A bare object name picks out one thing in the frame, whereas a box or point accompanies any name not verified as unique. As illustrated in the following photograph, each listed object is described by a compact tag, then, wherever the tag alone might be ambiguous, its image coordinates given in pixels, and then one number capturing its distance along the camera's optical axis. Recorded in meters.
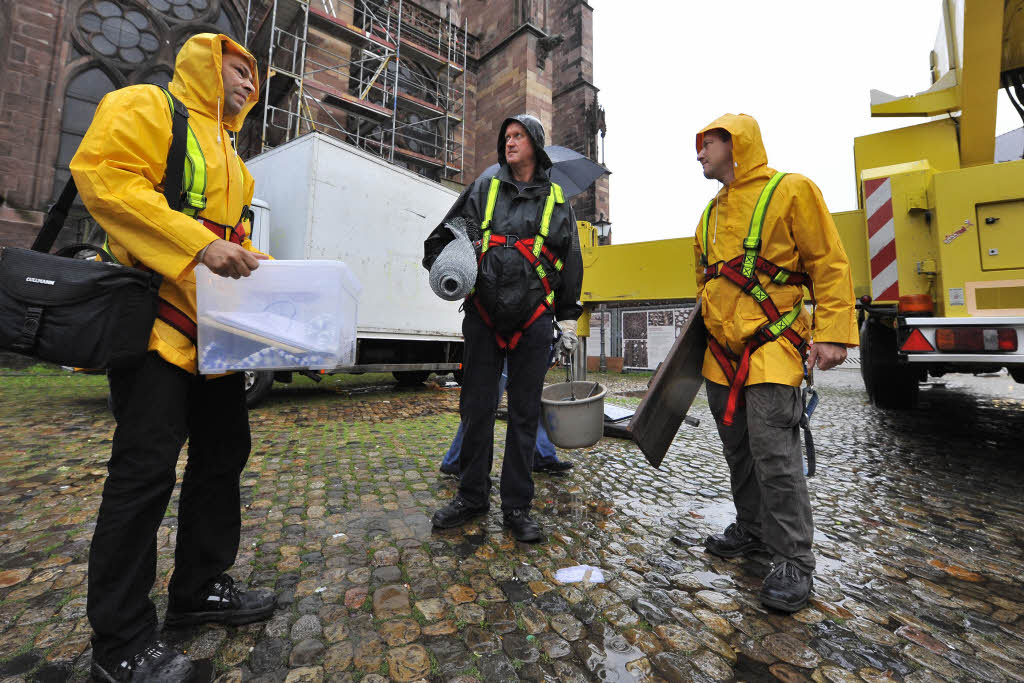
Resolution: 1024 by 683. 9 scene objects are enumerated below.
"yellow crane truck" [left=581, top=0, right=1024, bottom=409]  3.20
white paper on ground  1.92
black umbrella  4.46
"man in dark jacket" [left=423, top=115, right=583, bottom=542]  2.27
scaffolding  13.12
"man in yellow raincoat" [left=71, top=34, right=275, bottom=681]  1.22
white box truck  5.59
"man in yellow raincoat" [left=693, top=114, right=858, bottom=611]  1.86
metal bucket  2.54
